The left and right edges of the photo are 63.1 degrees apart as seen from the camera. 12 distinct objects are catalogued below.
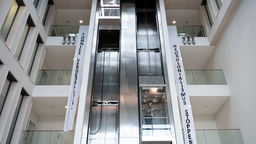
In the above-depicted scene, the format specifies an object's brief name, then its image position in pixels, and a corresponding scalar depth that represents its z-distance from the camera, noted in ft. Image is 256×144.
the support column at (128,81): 27.58
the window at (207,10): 42.01
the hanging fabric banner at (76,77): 26.73
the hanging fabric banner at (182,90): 25.91
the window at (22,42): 32.02
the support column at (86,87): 25.71
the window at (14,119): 29.14
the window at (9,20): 27.55
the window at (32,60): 35.42
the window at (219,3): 36.68
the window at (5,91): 27.43
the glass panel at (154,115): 26.53
